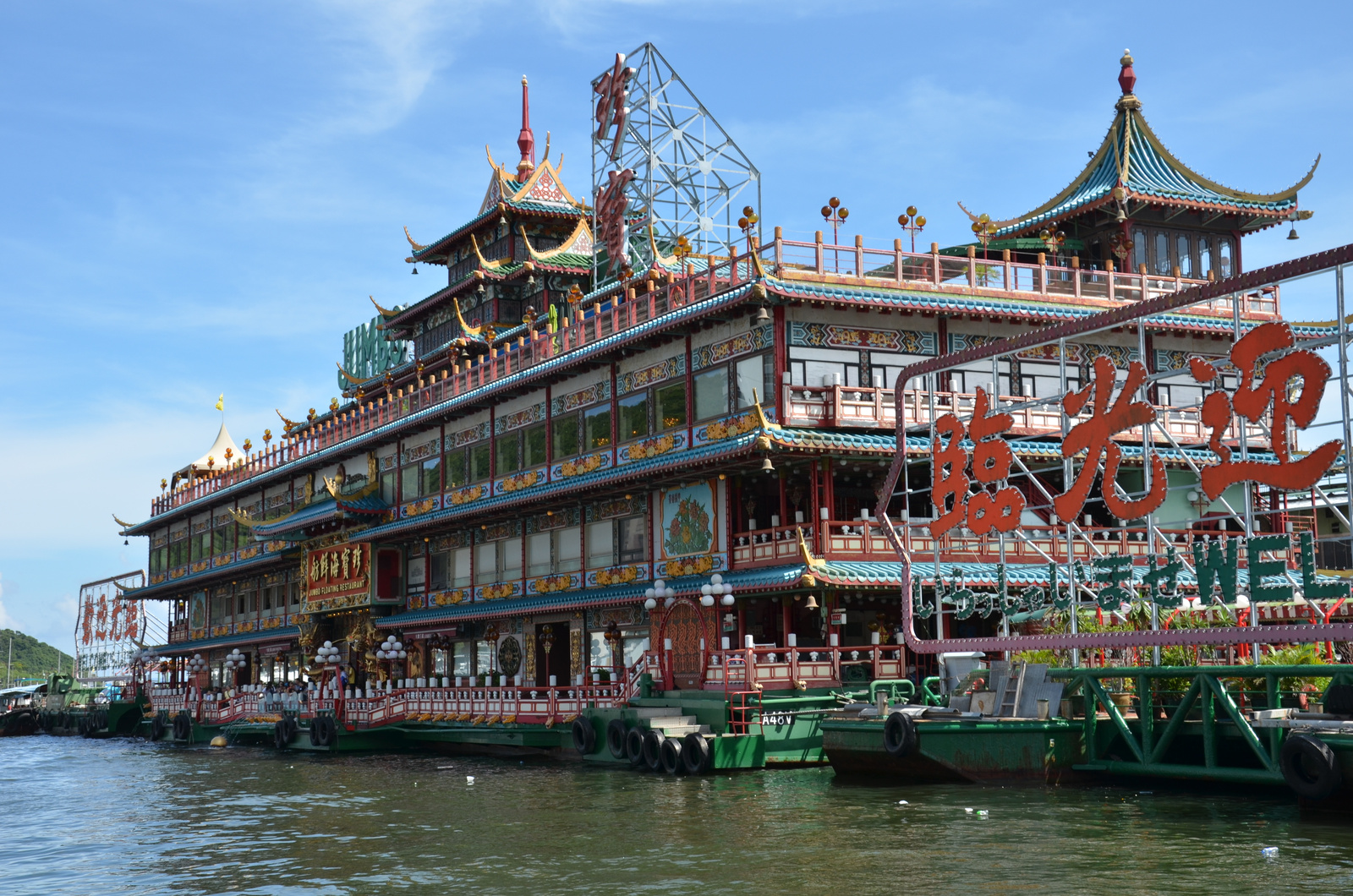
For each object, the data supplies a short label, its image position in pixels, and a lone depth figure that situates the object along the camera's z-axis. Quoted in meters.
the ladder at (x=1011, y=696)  26.73
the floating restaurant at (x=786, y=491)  26.52
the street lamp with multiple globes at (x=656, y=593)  37.50
